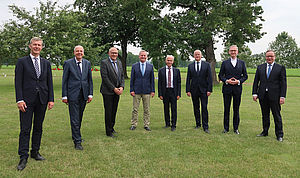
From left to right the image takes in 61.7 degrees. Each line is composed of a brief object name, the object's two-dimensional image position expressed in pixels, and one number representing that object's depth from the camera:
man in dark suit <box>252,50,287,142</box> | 6.20
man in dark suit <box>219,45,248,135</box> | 6.74
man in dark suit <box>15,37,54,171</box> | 4.39
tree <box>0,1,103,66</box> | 19.70
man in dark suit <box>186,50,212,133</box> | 7.14
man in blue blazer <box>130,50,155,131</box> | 7.27
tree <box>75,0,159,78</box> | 31.48
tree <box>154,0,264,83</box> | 22.44
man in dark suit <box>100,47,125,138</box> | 6.49
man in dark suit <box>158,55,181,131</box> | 7.37
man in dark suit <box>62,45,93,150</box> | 5.47
